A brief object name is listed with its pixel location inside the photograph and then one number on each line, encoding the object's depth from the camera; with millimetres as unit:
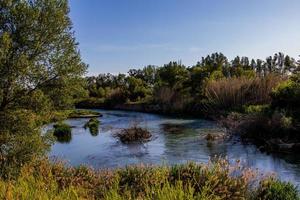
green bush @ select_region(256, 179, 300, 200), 6081
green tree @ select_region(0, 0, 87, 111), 8216
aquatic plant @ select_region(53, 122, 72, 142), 20491
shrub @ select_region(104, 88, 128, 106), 46624
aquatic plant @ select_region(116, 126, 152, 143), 18138
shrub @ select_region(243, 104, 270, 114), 19055
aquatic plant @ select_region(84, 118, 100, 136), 22087
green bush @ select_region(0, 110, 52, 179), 8474
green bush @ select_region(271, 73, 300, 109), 18719
